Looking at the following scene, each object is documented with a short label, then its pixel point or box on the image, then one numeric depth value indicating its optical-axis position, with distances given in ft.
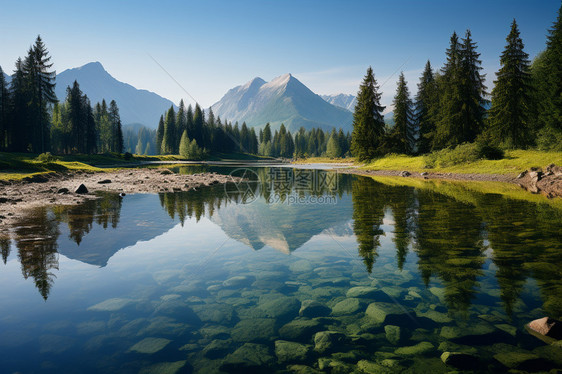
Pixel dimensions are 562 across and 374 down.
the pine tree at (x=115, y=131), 315.29
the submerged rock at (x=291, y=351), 15.56
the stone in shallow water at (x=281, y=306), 20.38
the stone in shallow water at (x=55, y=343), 16.19
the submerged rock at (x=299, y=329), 17.63
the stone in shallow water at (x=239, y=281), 25.31
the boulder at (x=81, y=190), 77.24
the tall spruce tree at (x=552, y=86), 128.77
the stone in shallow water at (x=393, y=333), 16.99
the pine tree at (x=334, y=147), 438.40
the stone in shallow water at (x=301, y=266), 29.19
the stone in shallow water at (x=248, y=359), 14.85
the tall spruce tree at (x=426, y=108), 180.23
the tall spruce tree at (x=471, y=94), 152.97
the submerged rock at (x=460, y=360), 14.48
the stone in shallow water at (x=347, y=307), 20.47
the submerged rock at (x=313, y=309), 20.23
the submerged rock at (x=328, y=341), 16.37
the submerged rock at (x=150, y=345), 16.33
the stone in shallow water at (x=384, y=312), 19.49
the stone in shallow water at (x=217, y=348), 15.84
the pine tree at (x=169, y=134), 401.90
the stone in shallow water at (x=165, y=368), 14.61
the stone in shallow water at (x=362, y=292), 22.86
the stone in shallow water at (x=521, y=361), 14.12
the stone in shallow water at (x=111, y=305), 20.84
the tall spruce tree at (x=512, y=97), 136.56
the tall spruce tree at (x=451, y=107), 153.17
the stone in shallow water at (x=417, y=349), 15.69
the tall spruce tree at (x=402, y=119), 191.72
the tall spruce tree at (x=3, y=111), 182.91
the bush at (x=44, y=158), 132.67
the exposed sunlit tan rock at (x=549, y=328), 16.37
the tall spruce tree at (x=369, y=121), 202.59
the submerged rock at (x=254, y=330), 17.48
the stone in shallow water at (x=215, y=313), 19.66
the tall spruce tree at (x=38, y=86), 184.44
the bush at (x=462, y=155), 127.20
